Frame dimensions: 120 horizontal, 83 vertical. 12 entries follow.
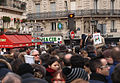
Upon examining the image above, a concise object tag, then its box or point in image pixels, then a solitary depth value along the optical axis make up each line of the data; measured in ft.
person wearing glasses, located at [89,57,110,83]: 20.94
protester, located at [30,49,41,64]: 31.27
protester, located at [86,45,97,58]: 35.46
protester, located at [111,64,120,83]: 15.79
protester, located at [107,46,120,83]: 21.20
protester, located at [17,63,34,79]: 21.22
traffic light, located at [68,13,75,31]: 56.59
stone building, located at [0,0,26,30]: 91.61
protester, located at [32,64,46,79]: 22.69
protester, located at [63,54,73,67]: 27.36
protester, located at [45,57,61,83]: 24.57
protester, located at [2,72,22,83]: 15.85
